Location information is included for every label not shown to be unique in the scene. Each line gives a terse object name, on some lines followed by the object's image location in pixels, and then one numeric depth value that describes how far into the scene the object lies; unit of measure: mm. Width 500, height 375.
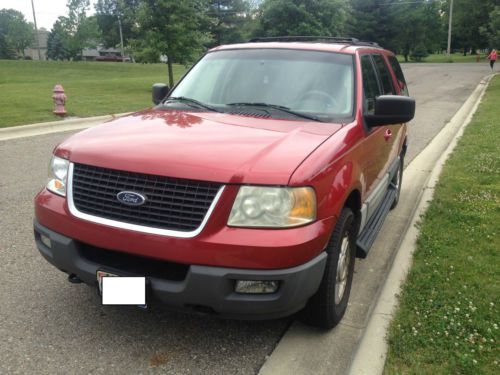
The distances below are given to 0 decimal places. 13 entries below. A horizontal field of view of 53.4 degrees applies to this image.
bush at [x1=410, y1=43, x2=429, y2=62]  62281
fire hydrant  12820
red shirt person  38875
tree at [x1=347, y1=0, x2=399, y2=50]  59625
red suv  2592
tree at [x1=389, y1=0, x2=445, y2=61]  61812
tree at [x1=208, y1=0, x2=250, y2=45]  63750
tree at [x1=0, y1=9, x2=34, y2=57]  74750
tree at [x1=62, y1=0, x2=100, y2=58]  63750
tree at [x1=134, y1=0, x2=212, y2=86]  20531
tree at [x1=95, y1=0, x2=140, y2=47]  82750
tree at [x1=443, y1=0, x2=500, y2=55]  64000
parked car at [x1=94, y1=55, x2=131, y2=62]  86438
